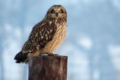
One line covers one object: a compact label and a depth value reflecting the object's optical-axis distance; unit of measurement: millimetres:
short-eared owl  10648
